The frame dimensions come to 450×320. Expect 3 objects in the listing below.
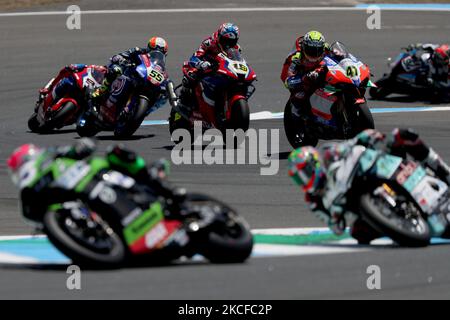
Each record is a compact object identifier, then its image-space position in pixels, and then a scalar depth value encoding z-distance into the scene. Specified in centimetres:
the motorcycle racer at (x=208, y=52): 1805
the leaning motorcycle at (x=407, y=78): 2225
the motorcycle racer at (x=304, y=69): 1722
